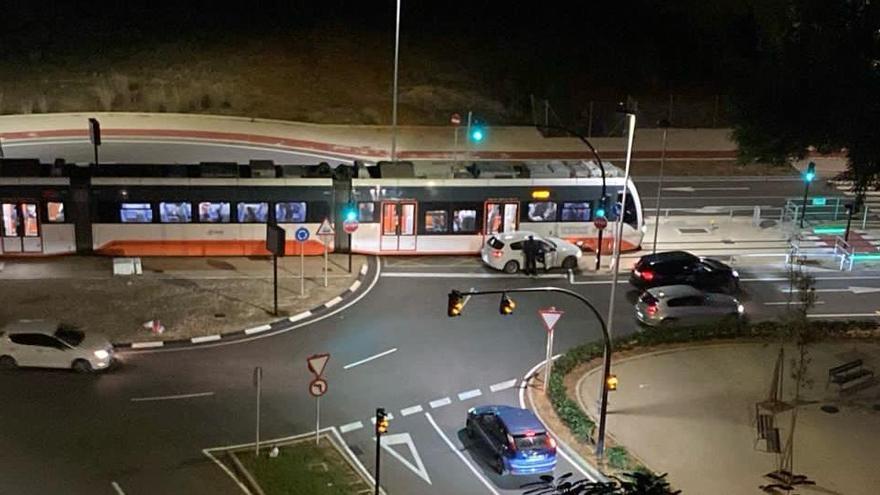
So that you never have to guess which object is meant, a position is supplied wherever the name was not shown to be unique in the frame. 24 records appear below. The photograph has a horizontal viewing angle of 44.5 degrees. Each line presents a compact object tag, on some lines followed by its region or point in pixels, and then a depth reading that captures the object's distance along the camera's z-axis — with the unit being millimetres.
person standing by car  36688
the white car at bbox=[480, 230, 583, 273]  37031
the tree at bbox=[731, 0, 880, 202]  35500
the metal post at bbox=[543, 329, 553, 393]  27984
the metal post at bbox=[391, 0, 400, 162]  46250
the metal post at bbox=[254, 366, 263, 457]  23641
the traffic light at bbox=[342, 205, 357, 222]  35906
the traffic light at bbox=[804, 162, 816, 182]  43191
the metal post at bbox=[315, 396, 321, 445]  25172
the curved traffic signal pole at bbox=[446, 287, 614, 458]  22203
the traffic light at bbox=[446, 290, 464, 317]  22094
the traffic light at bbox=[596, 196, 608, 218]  37469
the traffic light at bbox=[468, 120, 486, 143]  39356
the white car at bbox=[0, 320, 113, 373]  28375
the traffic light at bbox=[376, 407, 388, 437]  22109
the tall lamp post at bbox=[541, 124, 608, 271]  38094
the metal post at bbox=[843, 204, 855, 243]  41000
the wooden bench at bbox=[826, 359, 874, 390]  29906
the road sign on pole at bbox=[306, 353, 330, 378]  23594
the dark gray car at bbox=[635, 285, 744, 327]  33500
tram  35875
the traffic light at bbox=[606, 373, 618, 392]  25764
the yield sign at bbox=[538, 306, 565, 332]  27734
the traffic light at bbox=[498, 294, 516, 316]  23594
